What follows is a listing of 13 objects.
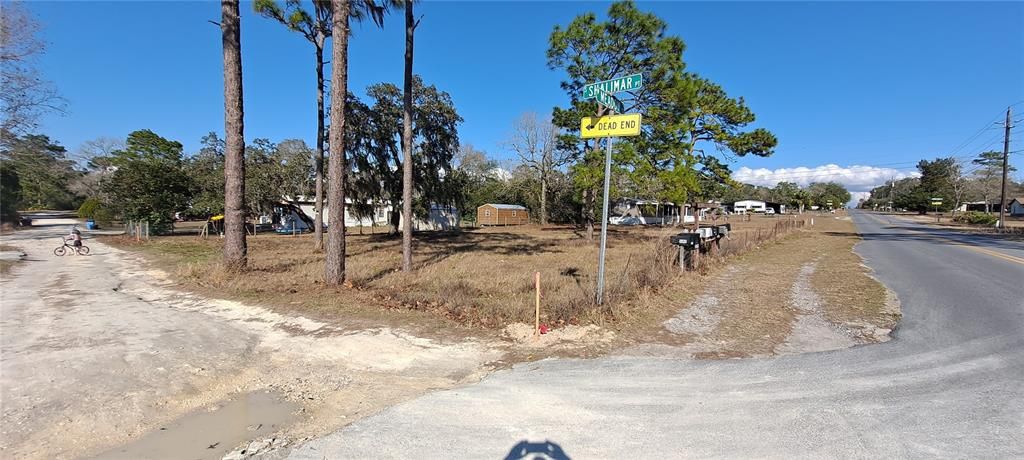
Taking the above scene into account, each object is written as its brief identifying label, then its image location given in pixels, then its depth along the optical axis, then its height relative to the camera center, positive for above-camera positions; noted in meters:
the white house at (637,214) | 45.66 -0.19
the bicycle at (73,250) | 15.30 -1.75
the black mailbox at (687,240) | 9.27 -0.61
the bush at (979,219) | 37.33 -0.15
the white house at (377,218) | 30.98 -0.83
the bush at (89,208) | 36.41 -0.38
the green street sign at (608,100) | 5.81 +1.57
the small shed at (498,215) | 43.66 -0.50
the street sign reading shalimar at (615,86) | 5.55 +1.73
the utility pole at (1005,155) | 30.13 +4.74
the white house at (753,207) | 95.44 +1.75
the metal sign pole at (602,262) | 5.65 -0.72
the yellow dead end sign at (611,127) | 5.43 +1.16
